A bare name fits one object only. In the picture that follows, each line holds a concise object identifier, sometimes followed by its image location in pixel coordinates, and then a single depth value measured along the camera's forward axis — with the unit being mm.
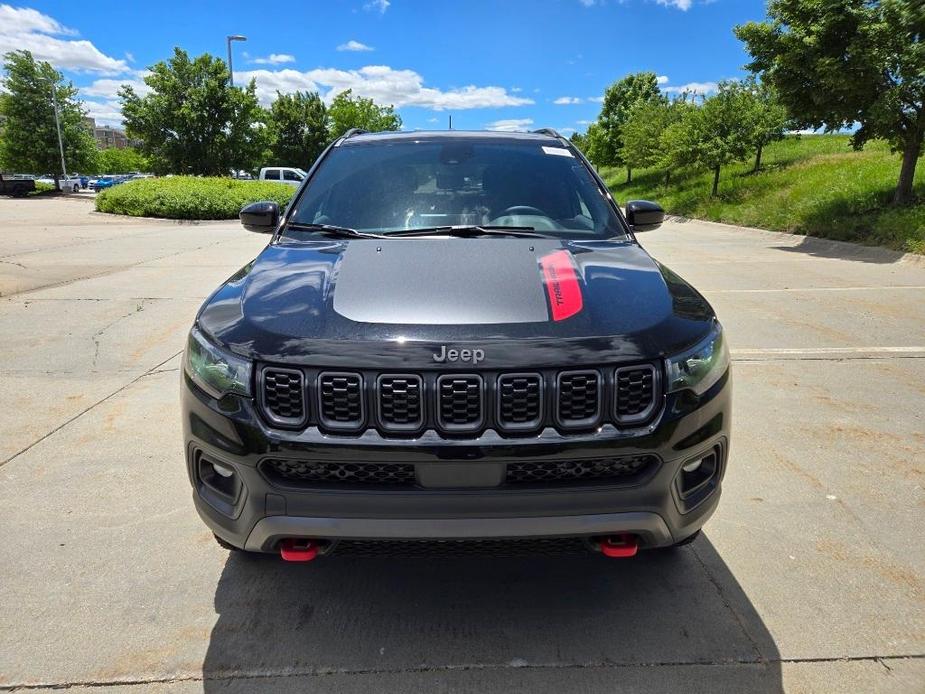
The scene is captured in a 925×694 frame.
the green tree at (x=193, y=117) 33562
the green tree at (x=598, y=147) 48438
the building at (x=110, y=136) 173875
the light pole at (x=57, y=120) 43875
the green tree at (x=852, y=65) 12570
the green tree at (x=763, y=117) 25406
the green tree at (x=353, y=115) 56625
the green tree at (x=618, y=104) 48000
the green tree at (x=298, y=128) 51438
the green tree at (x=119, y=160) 97962
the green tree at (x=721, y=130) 25438
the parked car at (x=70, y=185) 48500
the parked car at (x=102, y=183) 63044
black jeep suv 1992
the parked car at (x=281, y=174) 35750
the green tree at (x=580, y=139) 60638
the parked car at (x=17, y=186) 45844
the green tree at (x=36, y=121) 43219
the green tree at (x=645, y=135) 34062
